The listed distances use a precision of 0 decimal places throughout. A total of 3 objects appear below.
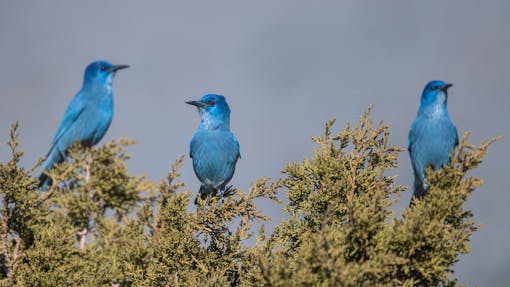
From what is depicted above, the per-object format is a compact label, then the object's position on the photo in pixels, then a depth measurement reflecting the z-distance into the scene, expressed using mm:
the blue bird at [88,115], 14617
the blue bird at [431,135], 15812
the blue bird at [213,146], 18766
